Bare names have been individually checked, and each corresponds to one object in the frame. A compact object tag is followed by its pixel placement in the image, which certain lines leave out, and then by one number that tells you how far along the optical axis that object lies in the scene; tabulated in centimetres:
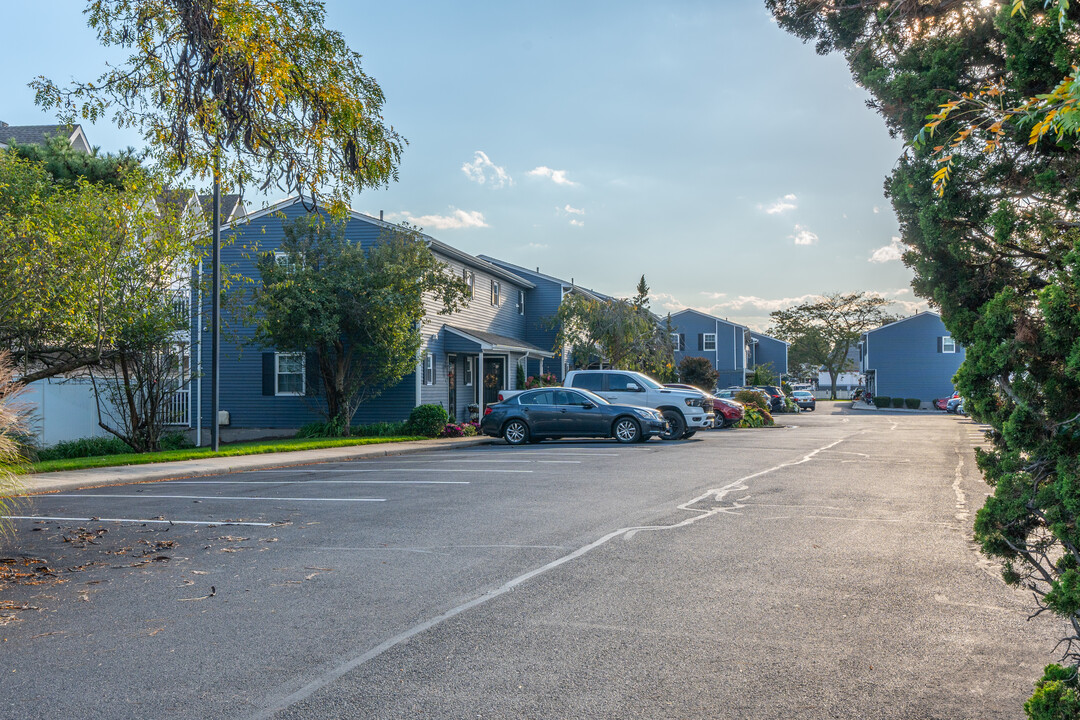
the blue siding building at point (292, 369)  2717
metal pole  1873
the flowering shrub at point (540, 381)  3275
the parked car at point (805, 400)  5919
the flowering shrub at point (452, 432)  2553
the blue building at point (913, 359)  6425
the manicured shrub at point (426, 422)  2512
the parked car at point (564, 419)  2228
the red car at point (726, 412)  3161
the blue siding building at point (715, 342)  7281
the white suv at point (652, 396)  2362
